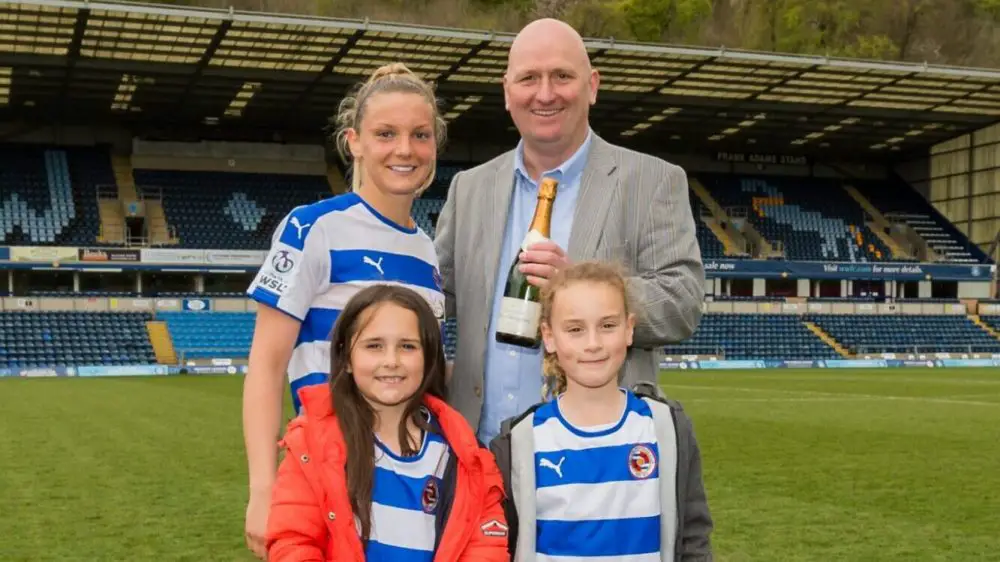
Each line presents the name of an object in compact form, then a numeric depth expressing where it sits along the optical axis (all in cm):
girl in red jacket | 289
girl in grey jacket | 295
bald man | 316
